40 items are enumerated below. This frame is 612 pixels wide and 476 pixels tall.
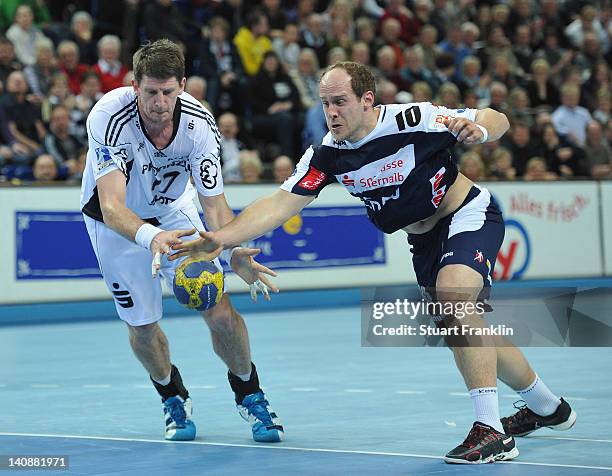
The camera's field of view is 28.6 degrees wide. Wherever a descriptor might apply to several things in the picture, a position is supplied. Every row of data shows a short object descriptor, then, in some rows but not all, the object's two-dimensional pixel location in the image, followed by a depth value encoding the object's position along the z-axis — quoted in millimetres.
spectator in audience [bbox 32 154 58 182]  15281
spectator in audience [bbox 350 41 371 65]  19797
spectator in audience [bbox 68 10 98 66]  17938
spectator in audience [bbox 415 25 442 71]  21531
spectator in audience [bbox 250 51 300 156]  18828
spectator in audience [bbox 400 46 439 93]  20734
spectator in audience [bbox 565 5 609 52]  24125
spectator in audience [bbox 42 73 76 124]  16422
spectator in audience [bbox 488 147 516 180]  18812
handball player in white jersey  7270
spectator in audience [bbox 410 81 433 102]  19266
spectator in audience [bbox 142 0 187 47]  18422
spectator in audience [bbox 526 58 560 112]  21891
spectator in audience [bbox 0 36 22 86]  16578
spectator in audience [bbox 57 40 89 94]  17016
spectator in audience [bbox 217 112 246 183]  17156
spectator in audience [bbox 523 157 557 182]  18906
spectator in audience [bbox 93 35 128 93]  17172
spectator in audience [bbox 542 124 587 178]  20125
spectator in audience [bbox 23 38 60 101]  16812
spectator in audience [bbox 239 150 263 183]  16766
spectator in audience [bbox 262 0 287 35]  20156
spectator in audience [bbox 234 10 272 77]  19250
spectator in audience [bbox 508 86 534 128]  20828
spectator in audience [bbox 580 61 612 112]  22438
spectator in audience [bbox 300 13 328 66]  20203
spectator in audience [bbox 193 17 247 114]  18641
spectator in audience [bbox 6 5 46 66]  17172
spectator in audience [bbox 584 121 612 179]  20359
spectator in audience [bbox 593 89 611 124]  21734
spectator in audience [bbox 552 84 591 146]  20984
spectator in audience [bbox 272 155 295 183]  16875
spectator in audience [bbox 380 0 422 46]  21984
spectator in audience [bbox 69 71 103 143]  16531
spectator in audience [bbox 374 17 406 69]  21172
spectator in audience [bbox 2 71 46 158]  16141
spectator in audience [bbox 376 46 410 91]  20297
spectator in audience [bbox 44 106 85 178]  16047
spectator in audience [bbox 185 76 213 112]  17188
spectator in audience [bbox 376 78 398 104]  19203
